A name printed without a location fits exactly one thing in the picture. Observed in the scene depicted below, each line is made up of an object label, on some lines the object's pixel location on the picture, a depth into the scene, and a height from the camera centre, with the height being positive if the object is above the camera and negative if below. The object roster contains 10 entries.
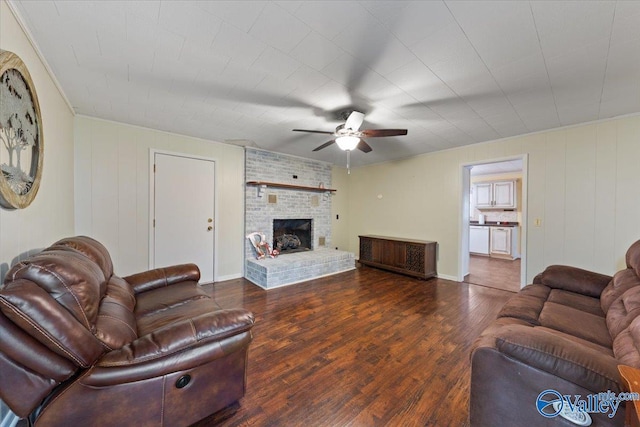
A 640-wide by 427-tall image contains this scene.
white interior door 3.58 -0.03
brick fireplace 4.14 -0.14
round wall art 1.29 +0.46
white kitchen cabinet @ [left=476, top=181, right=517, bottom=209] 6.58 +0.51
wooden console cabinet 4.31 -0.85
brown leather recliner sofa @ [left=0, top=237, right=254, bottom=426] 0.93 -0.67
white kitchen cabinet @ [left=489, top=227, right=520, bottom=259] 6.27 -0.80
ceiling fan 2.56 +0.87
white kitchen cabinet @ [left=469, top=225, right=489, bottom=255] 6.67 -0.78
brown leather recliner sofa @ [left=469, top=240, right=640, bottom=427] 0.99 -0.74
